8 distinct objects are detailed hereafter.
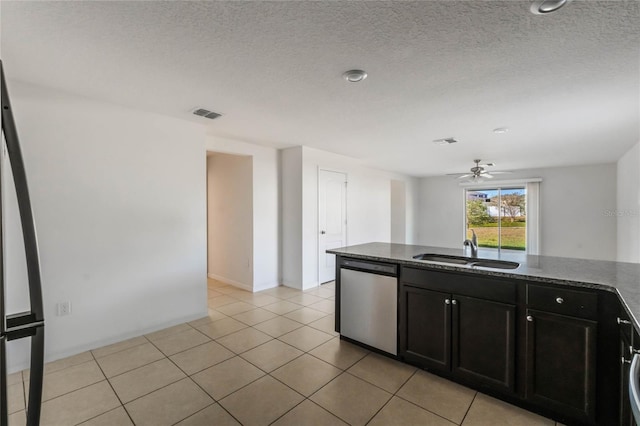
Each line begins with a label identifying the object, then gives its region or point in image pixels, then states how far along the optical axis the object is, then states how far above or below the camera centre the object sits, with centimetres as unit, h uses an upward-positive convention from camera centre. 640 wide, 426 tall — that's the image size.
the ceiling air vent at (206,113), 302 +105
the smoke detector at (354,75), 216 +102
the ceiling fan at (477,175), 478 +59
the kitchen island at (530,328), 163 -77
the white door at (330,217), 508 -11
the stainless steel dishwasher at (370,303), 254 -85
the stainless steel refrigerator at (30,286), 94 -26
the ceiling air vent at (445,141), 410 +101
